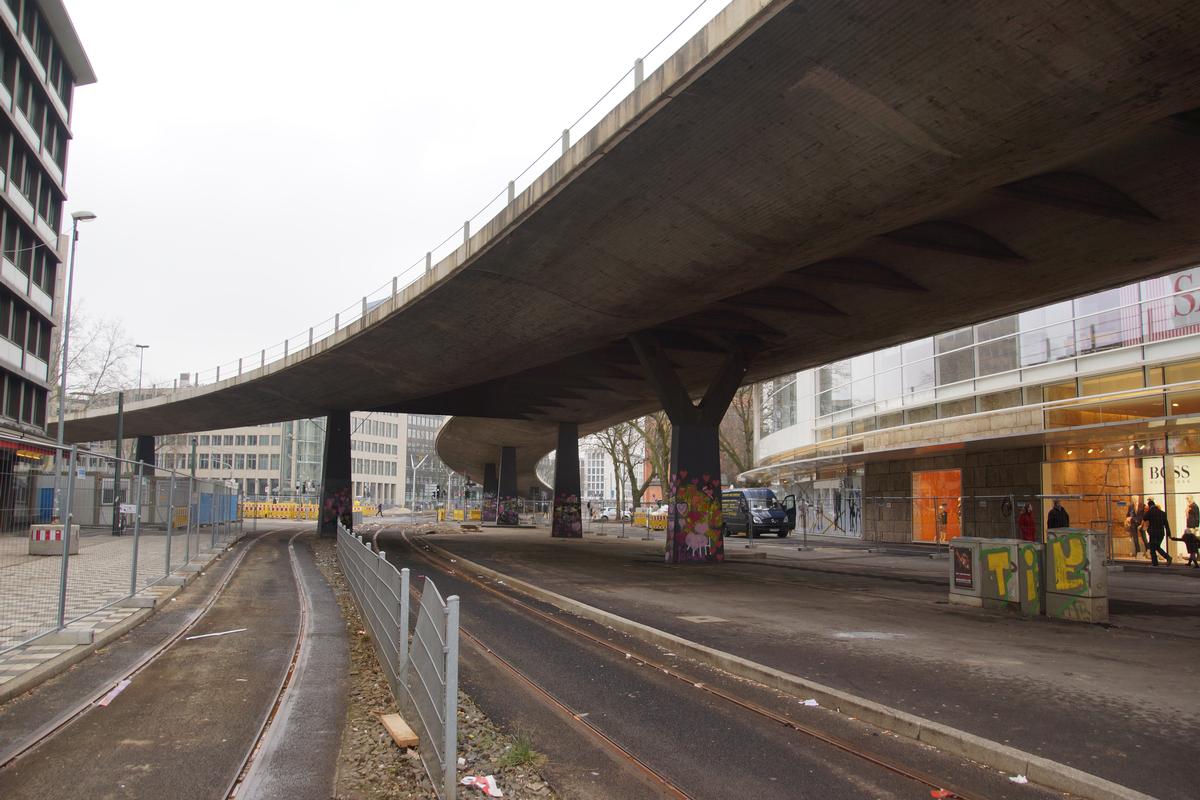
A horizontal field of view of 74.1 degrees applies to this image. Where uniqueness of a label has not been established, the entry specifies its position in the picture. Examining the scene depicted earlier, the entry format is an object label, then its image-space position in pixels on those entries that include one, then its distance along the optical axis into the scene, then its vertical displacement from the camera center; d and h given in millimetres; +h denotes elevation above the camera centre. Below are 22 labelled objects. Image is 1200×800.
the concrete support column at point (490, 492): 63406 -1529
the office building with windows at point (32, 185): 33344 +13279
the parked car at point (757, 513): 44812 -2133
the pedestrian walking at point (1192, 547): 21344 -1871
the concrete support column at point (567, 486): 43562 -639
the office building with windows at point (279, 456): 115750 +2601
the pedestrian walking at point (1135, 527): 23531 -1496
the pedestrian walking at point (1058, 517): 22250 -1139
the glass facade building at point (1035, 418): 22672 +2024
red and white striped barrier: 9008 -791
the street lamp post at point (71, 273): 29172 +7916
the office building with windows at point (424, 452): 151500 +4032
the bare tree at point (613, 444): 65212 +2643
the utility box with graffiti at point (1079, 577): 12055 -1545
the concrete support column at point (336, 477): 41500 -189
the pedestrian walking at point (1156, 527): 21922 -1386
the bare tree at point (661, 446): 59384 +2232
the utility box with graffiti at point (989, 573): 13117 -1655
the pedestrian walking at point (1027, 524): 22828 -1382
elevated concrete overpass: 9719 +4902
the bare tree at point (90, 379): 51750 +6482
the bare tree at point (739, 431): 63119 +4541
